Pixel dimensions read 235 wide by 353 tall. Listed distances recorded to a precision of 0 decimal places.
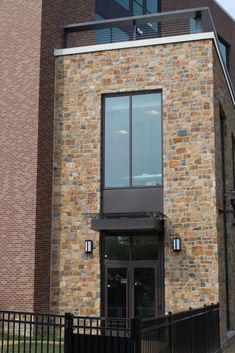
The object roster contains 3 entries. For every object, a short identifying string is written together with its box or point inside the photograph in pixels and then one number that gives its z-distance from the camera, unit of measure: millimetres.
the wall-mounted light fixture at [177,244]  15658
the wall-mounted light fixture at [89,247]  16406
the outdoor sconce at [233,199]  14297
